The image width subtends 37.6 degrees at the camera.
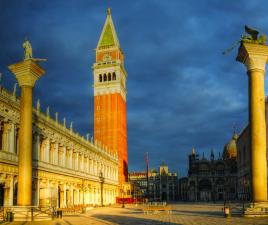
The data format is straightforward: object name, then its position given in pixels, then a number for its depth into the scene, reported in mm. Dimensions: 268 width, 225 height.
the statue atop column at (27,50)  30322
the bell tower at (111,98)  104312
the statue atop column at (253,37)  30938
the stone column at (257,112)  28344
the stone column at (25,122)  27734
